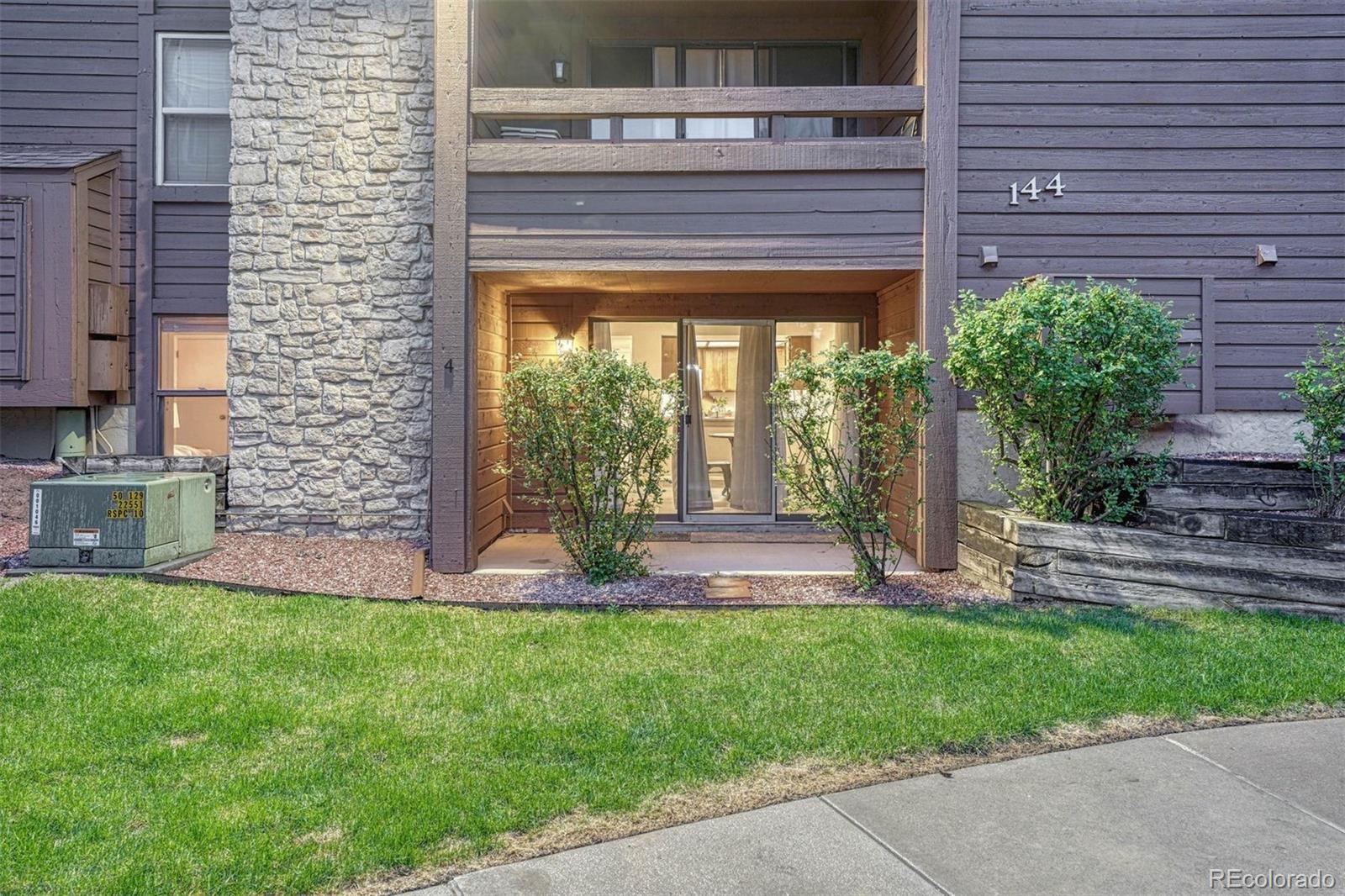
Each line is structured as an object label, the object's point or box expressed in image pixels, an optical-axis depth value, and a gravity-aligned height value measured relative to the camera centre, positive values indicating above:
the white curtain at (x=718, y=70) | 8.76 +3.72
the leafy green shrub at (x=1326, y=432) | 5.56 +0.11
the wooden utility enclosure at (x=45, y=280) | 7.52 +1.34
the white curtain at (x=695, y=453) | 8.76 -0.10
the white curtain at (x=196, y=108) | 8.27 +3.08
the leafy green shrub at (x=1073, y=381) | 5.61 +0.42
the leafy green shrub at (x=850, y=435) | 5.80 +0.09
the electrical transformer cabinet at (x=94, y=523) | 5.76 -0.56
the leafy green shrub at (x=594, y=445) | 5.99 -0.01
